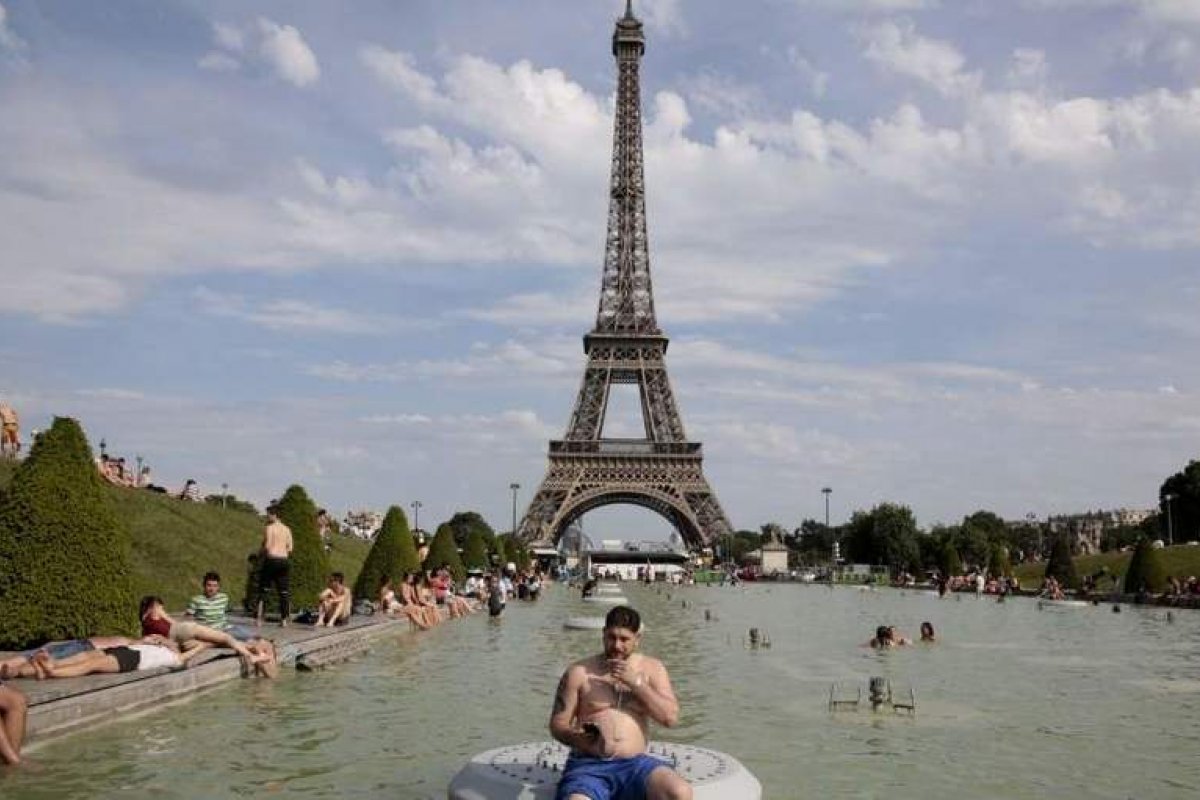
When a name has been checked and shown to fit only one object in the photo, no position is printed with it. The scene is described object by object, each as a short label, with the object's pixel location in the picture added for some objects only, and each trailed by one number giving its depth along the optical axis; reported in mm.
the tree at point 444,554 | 37125
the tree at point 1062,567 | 48094
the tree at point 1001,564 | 56953
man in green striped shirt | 13414
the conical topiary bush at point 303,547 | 19875
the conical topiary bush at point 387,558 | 27141
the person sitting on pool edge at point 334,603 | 18750
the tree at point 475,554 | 47597
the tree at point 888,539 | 94188
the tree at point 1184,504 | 96125
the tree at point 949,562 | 62000
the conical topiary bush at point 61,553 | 11969
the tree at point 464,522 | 136625
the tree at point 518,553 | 59062
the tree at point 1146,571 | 41188
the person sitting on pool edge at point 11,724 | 7738
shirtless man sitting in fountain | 5633
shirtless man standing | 16922
